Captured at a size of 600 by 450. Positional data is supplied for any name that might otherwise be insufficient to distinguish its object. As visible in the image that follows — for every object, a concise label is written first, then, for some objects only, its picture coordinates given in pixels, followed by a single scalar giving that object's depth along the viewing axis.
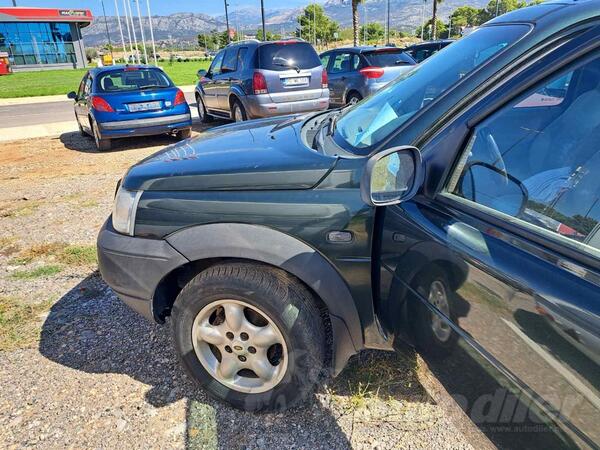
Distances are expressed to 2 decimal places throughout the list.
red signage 43.28
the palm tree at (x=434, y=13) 38.90
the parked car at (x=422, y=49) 13.41
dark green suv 1.30
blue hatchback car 8.55
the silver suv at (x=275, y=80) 8.84
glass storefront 43.56
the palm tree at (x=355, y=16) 34.00
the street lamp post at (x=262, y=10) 34.06
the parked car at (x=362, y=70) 10.41
